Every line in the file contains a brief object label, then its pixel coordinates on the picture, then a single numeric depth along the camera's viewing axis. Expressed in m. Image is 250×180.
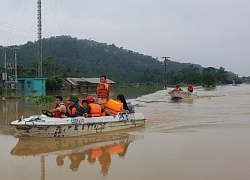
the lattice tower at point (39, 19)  41.53
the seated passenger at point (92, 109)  10.43
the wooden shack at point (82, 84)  54.89
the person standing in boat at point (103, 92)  11.46
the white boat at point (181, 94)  27.62
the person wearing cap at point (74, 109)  9.97
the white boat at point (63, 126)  9.28
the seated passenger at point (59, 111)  9.88
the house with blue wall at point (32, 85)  43.94
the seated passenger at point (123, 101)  12.19
